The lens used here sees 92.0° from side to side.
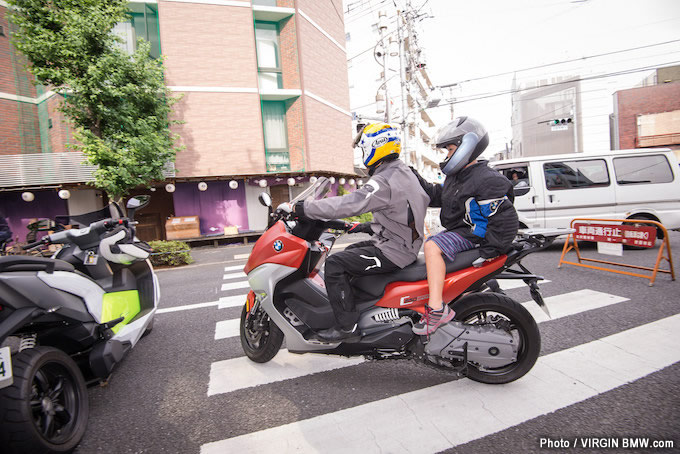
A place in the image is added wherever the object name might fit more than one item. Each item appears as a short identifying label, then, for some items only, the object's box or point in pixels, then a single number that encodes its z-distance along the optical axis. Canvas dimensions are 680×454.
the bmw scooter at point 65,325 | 1.78
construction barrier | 4.87
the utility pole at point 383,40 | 13.97
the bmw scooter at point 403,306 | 2.37
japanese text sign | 4.96
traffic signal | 23.70
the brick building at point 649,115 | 32.97
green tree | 9.41
